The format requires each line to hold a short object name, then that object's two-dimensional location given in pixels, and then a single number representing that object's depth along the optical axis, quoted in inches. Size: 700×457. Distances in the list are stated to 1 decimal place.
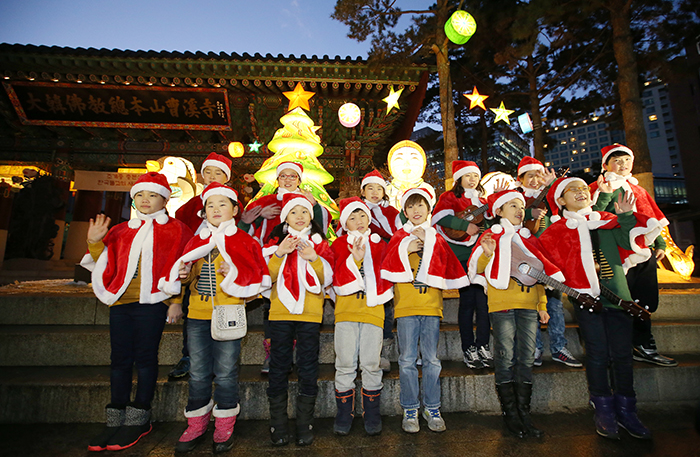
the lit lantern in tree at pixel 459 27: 240.7
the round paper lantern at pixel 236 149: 358.0
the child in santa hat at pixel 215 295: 101.4
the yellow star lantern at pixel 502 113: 290.5
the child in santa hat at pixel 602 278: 106.4
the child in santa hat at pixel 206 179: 144.2
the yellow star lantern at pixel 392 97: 305.1
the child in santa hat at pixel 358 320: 107.7
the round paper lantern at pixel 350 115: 311.4
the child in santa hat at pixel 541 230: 134.9
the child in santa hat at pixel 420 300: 108.9
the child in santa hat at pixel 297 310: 103.3
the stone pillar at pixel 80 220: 432.1
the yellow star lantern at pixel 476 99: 302.8
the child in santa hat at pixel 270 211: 132.9
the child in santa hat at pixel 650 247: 133.1
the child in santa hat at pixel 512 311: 108.0
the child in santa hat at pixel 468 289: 133.3
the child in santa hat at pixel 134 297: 105.4
